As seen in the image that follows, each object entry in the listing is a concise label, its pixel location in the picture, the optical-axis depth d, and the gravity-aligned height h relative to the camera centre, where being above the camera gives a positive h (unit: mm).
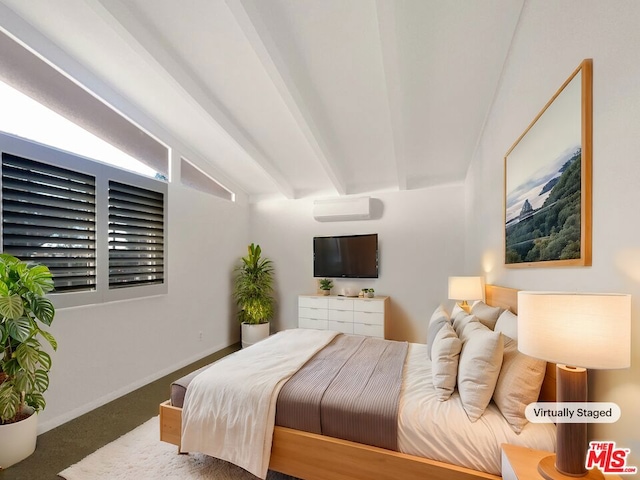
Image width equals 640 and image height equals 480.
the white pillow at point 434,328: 2219 -679
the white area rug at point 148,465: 1852 -1496
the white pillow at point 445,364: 1661 -724
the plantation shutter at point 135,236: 2963 +74
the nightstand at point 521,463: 1096 -902
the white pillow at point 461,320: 2080 -597
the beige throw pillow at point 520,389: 1392 -714
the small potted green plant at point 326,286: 4750 -714
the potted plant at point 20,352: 1828 -726
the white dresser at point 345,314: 4152 -1067
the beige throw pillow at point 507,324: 1732 -517
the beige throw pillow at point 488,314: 2129 -547
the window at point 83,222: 2252 +188
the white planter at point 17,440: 1877 -1319
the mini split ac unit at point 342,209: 4516 +535
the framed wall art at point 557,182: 1218 +318
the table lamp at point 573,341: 899 -321
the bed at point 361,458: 1390 -1130
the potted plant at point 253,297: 4586 -879
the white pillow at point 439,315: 2438 -630
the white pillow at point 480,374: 1476 -685
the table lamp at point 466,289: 2812 -456
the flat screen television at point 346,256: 4609 -221
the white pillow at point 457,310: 2583 -635
